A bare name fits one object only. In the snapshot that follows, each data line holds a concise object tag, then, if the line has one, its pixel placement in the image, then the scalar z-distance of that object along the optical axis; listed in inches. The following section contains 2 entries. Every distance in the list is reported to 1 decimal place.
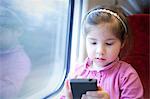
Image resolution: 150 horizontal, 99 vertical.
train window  45.4
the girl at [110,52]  39.6
